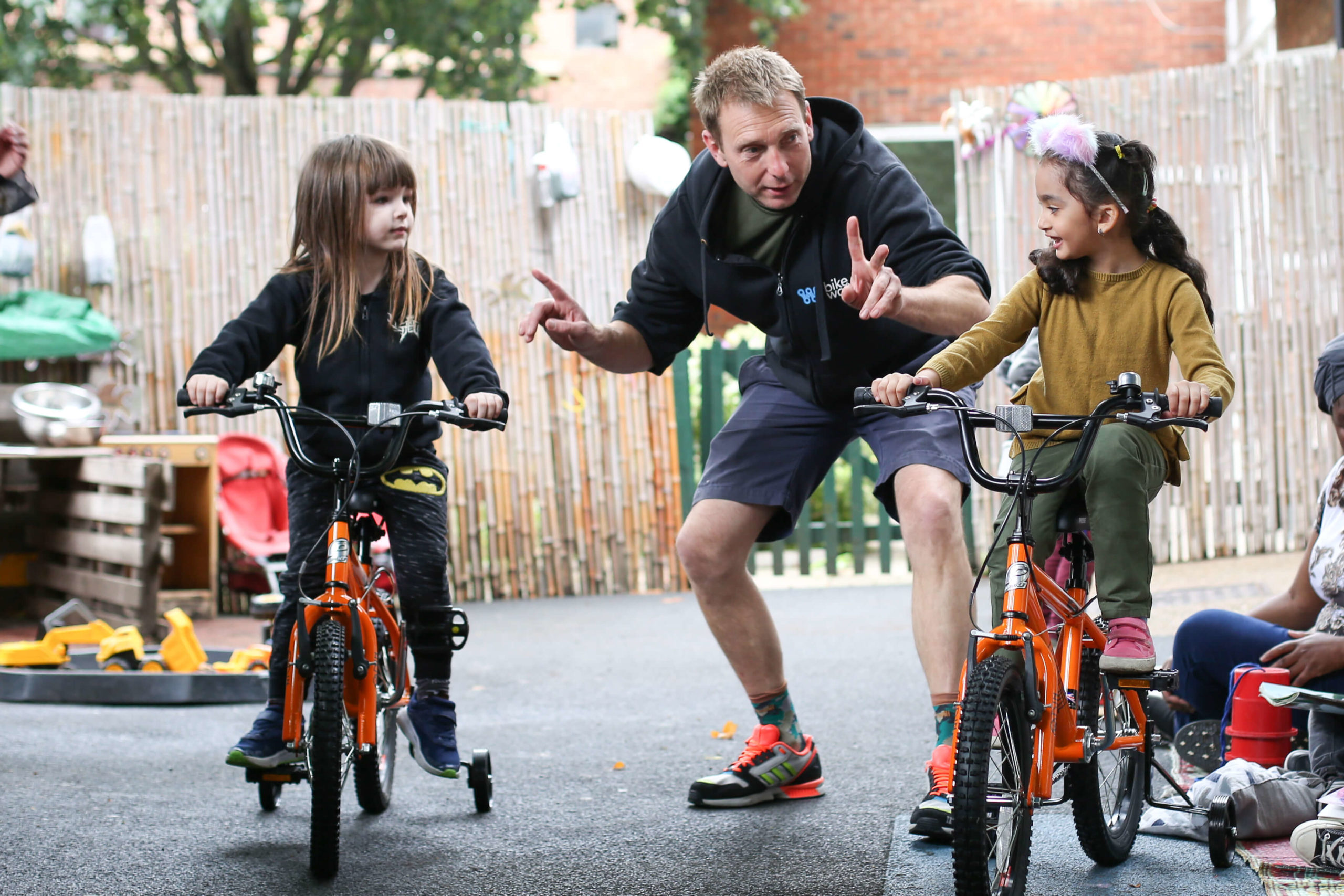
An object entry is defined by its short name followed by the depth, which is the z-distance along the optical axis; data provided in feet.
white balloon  27.25
